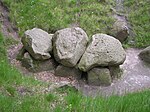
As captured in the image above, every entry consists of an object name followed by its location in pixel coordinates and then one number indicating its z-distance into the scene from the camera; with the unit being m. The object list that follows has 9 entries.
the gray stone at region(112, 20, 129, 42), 14.16
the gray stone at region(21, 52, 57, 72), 11.77
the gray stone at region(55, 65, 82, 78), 11.71
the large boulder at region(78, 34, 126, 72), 11.40
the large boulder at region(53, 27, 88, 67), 11.47
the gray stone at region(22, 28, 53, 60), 11.59
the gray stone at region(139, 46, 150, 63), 13.27
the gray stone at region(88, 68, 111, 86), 11.50
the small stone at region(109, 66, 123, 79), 11.96
